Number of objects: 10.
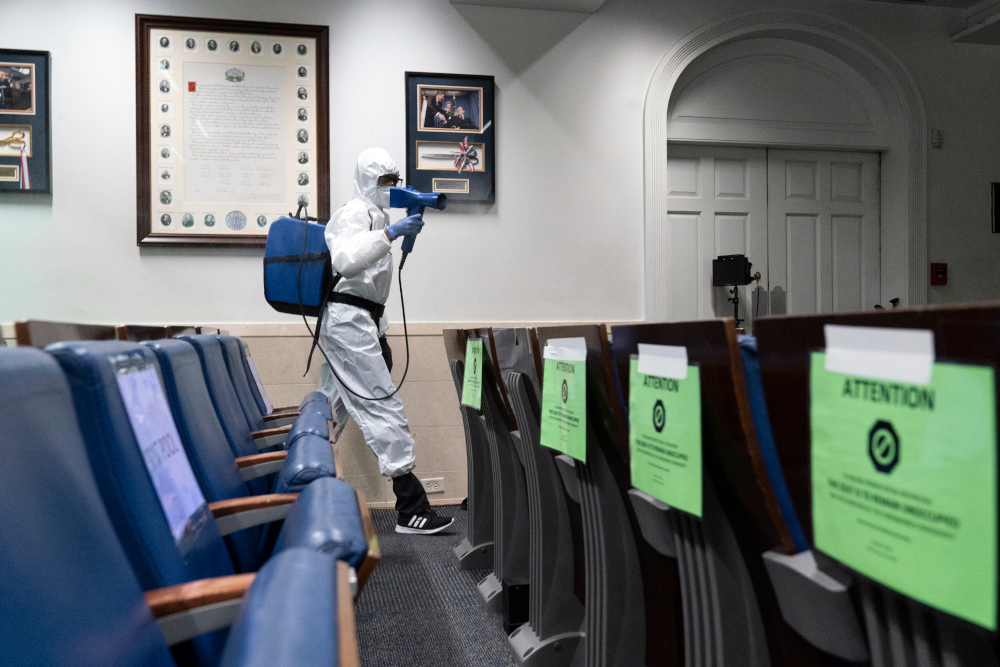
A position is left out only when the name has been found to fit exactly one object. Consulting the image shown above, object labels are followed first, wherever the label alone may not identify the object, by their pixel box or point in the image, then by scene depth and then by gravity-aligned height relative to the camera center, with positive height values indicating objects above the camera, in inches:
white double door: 171.2 +22.8
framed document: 140.5 +38.9
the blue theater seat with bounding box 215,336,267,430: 75.8 -6.3
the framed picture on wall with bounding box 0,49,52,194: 135.9 +38.6
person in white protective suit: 117.1 -5.5
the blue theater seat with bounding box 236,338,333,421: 86.5 -10.2
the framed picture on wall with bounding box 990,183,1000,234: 179.2 +29.8
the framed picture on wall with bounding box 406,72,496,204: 149.4 +39.0
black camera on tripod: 163.3 +10.7
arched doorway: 166.1 +51.6
